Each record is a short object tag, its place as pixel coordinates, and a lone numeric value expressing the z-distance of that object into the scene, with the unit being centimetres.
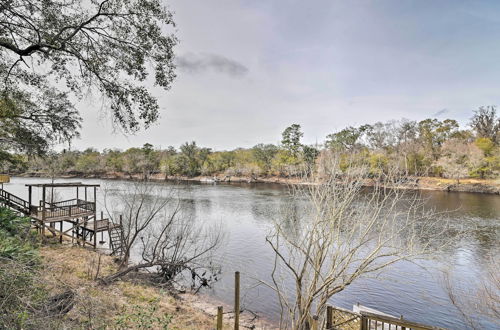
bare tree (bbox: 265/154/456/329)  557
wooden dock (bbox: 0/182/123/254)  1490
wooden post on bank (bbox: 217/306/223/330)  704
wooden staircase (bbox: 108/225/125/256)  1550
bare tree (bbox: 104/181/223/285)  1280
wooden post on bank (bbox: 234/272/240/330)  794
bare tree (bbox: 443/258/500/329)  913
